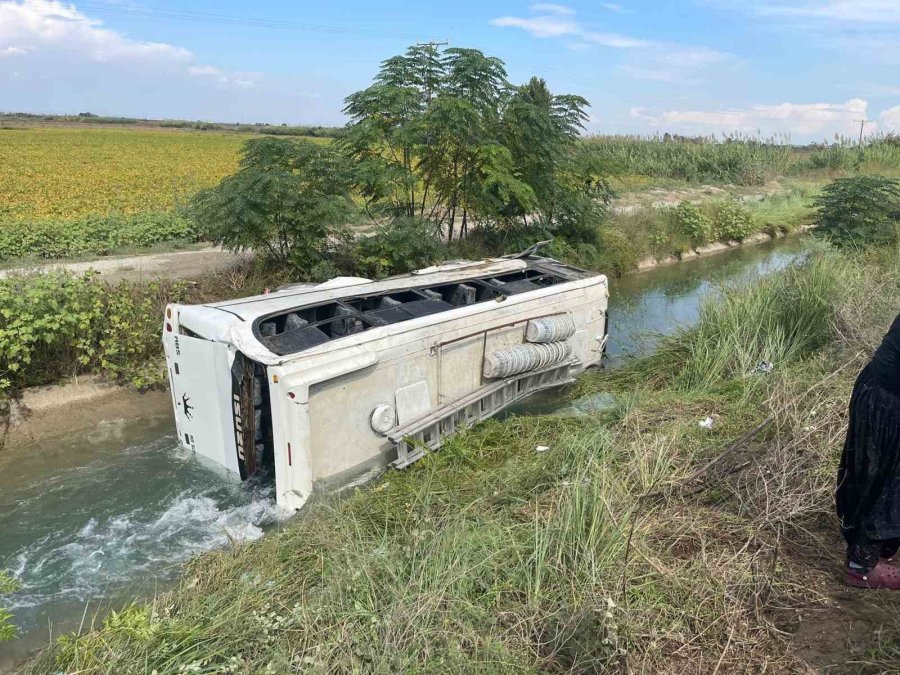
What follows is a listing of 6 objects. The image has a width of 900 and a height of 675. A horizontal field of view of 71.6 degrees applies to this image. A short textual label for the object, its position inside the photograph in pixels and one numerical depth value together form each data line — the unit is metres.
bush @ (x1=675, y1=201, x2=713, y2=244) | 18.09
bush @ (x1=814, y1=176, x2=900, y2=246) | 13.38
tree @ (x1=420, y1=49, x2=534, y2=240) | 10.62
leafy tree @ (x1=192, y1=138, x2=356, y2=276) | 8.84
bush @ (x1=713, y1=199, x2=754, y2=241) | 19.64
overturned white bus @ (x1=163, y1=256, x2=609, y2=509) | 4.88
